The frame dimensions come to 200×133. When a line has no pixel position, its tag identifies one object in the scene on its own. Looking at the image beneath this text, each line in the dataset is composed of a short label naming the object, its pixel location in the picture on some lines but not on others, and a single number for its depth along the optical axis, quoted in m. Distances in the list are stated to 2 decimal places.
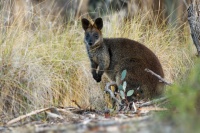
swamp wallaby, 15.60
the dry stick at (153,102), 11.95
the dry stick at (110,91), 13.52
